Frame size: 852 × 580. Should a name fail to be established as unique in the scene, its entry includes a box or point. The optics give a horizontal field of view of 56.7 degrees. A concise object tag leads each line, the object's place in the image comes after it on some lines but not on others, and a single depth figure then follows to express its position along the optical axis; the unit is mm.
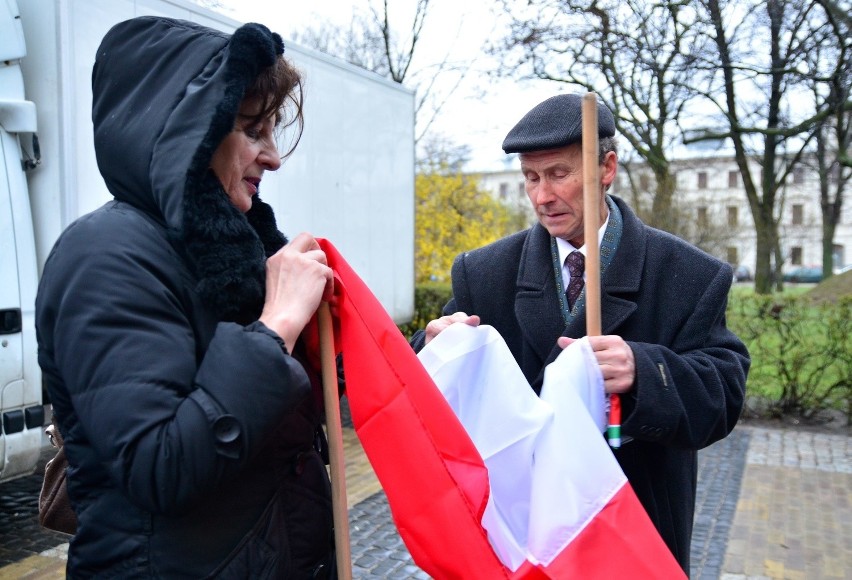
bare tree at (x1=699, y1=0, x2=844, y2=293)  9086
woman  1303
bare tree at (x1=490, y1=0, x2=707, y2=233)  9852
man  2078
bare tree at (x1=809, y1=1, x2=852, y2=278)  9188
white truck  4207
